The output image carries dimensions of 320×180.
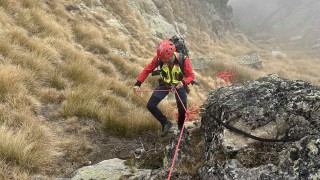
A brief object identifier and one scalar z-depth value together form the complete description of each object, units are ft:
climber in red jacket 21.35
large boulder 11.12
